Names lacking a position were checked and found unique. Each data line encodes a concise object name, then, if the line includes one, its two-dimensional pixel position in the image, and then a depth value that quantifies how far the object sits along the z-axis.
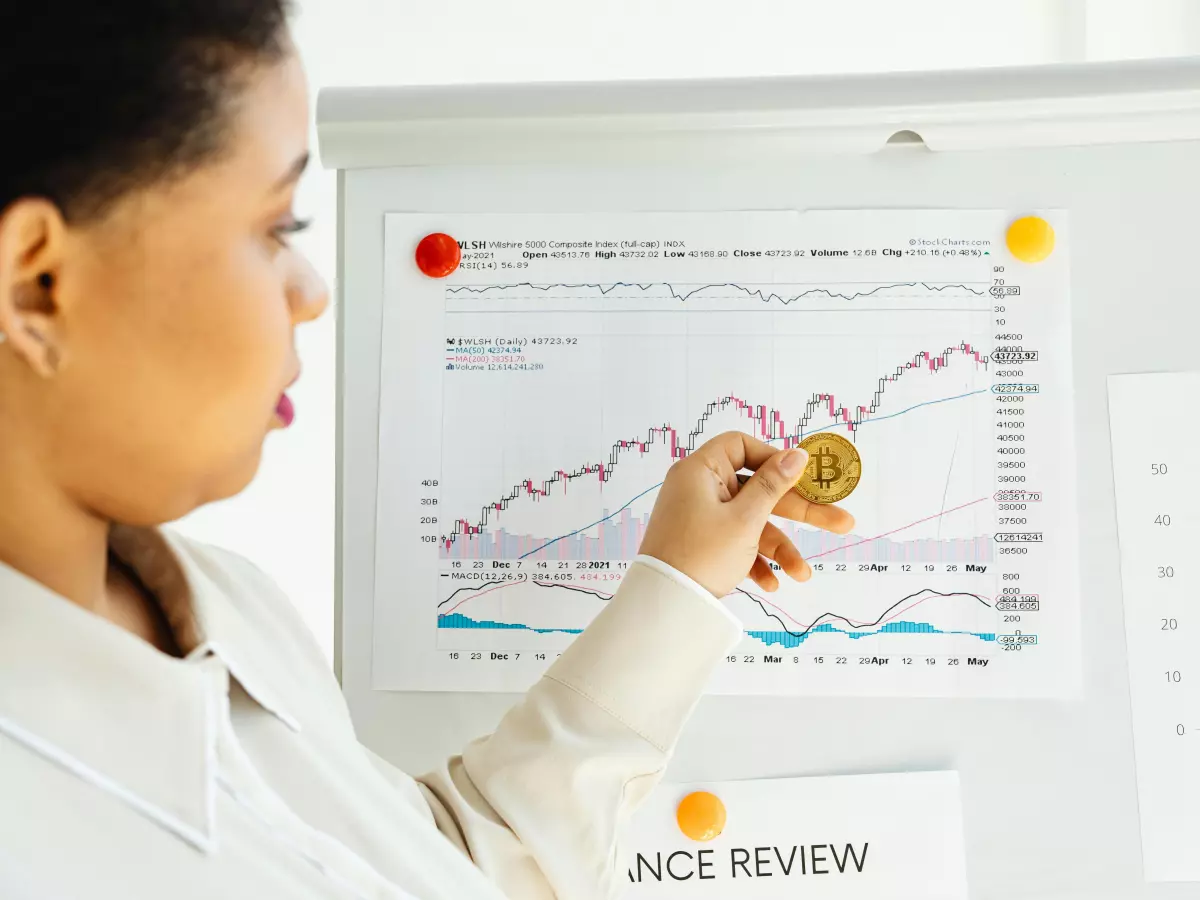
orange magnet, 0.68
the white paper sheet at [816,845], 0.67
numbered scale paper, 0.66
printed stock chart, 0.67
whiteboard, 0.66
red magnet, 0.71
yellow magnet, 0.68
